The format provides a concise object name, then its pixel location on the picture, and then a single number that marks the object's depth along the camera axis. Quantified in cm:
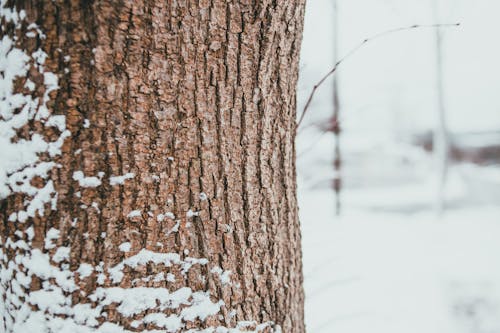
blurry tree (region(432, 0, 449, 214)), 879
